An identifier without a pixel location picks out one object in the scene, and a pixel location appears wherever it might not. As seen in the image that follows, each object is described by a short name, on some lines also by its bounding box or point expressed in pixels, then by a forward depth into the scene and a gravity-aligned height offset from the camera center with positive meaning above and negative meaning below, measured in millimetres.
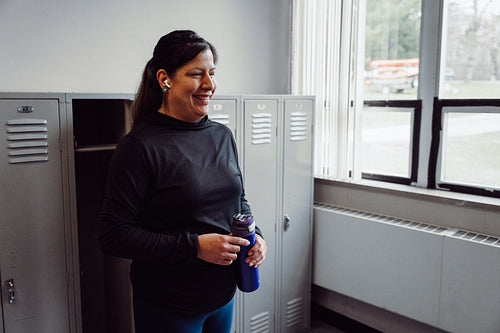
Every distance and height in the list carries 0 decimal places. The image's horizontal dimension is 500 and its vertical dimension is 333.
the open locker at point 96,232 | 2420 -723
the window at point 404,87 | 2523 +138
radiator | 2266 -940
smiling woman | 1313 -299
